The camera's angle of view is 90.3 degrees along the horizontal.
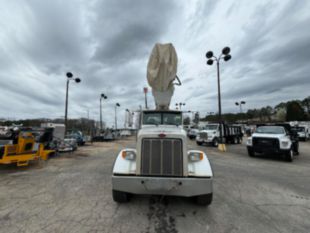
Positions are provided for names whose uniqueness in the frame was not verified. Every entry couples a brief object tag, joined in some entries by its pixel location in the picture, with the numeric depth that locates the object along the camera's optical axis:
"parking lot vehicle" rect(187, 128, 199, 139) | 26.06
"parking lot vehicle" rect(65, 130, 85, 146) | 16.87
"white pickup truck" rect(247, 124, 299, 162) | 7.87
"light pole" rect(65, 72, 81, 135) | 13.01
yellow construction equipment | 5.91
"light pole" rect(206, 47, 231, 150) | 11.67
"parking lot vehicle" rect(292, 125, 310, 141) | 21.59
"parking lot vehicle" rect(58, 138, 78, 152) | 10.52
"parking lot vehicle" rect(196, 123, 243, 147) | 14.44
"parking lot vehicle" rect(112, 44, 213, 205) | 2.60
